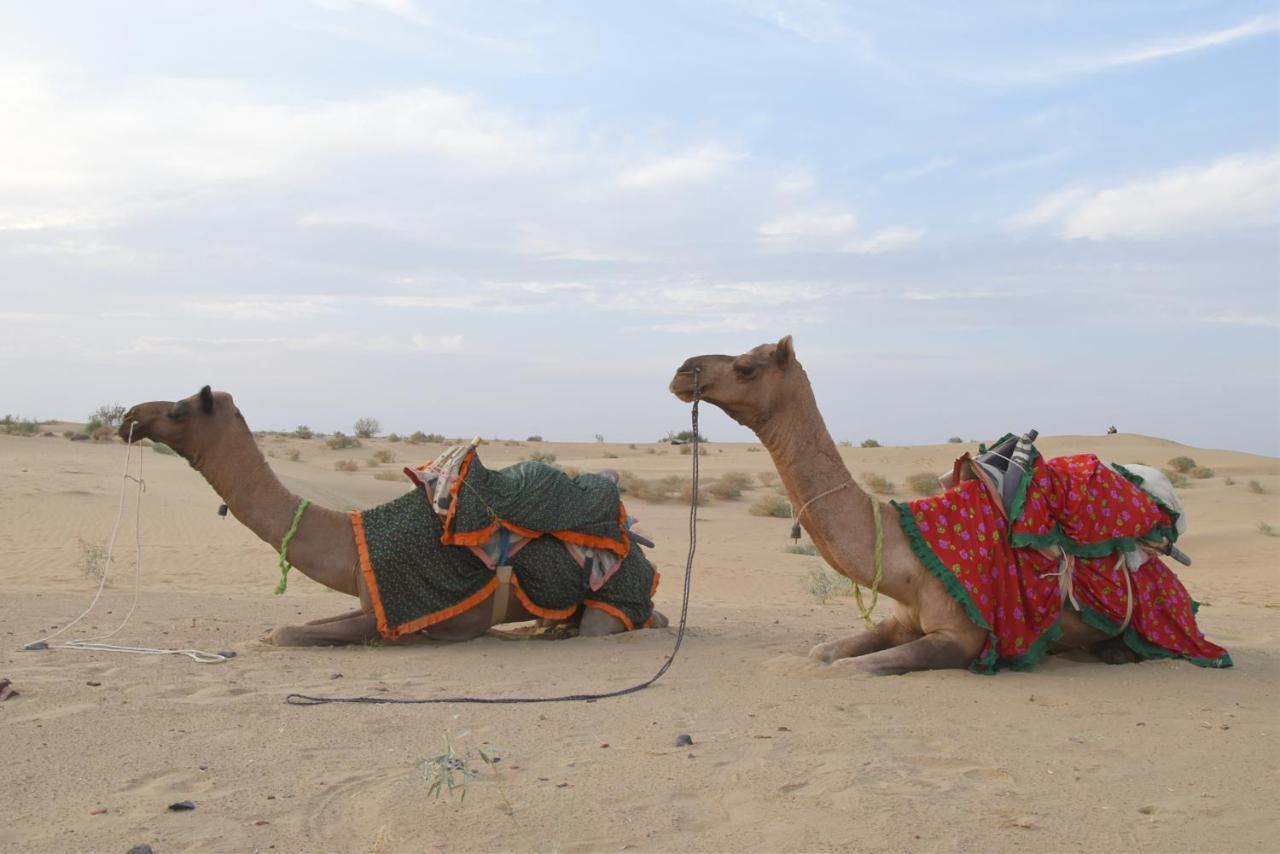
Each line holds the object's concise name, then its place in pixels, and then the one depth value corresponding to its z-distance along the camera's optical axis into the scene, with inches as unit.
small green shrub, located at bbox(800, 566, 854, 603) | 448.5
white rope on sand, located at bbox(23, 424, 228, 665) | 267.0
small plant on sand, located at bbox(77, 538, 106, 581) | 463.2
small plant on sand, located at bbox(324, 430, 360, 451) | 1684.3
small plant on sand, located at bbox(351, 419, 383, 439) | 2239.2
